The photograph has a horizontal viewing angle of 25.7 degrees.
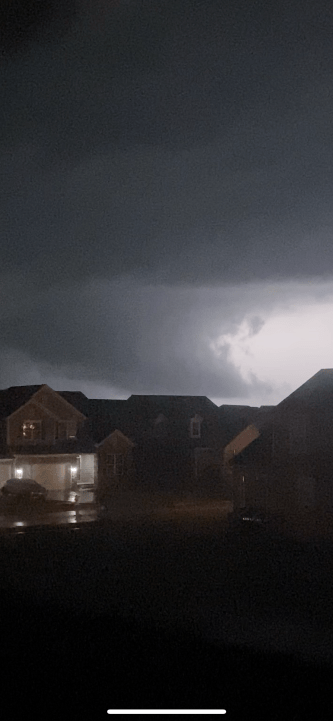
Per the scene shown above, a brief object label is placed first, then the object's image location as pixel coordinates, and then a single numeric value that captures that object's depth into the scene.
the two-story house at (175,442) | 75.38
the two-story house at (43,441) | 61.19
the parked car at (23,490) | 49.78
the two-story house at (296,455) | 45.12
